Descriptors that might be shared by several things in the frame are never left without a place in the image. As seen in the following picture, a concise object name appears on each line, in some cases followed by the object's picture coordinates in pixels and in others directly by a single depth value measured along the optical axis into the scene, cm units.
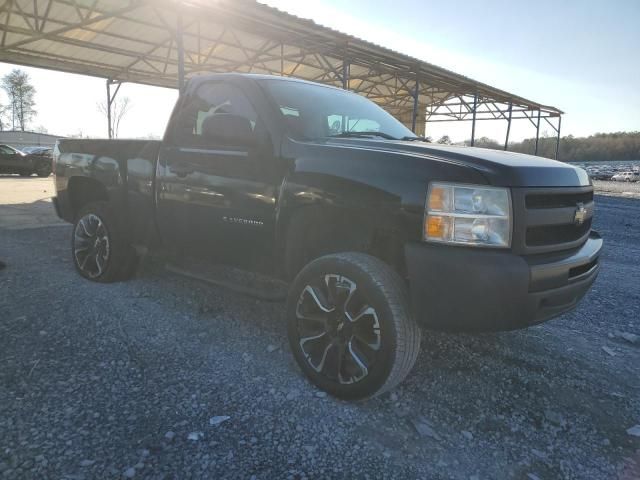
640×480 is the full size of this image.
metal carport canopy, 966
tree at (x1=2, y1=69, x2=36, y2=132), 6906
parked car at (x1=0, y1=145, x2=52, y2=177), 1998
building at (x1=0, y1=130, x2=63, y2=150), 5129
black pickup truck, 208
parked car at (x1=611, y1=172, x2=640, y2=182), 3941
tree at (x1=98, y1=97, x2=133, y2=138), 1435
